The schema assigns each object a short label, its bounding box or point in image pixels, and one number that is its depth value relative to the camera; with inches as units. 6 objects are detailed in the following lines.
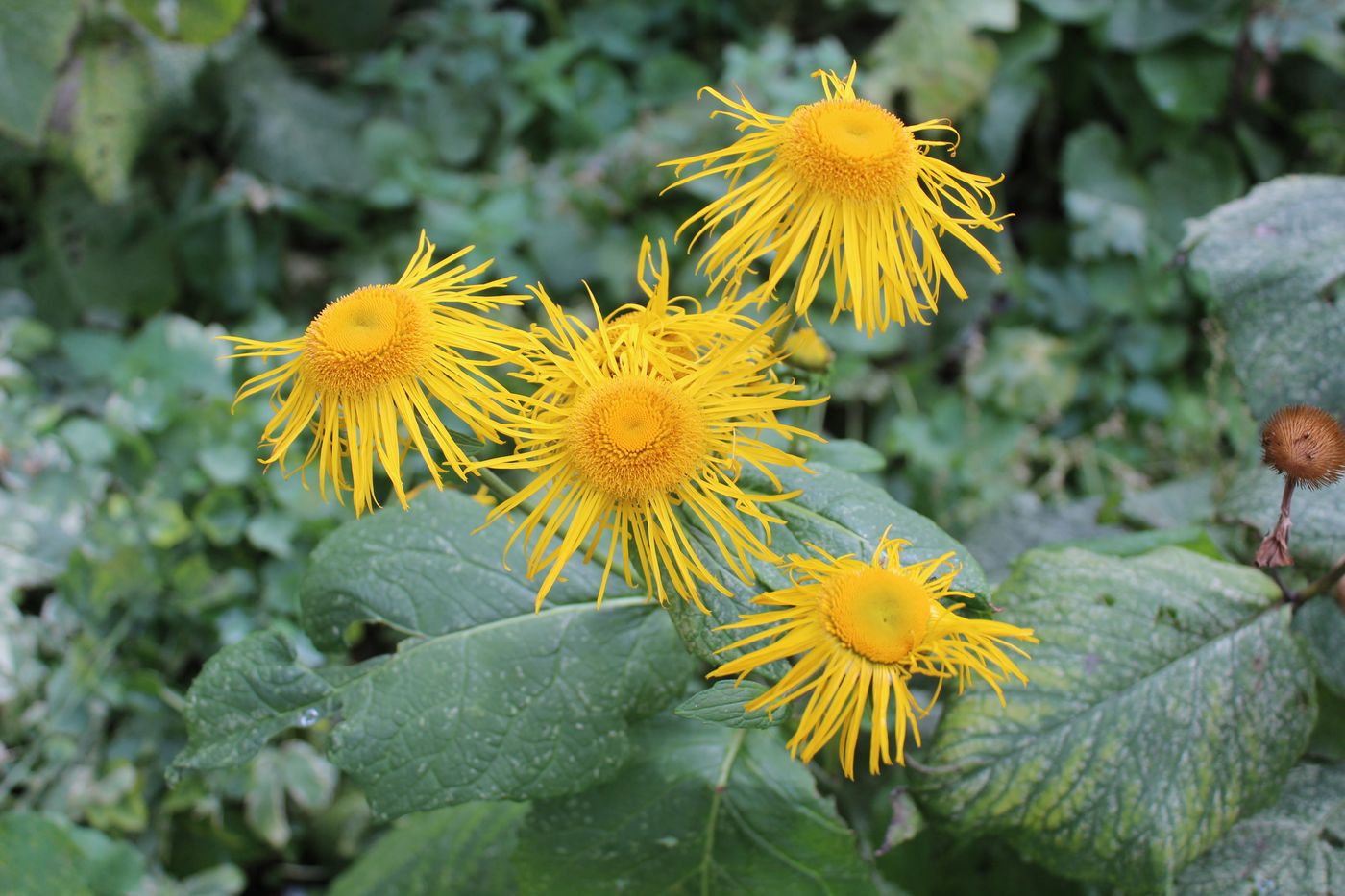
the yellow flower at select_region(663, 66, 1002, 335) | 22.8
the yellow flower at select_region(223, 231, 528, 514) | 22.8
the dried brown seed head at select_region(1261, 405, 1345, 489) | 22.9
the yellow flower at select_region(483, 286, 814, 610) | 22.6
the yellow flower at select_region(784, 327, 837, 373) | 24.8
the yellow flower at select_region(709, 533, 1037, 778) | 22.2
